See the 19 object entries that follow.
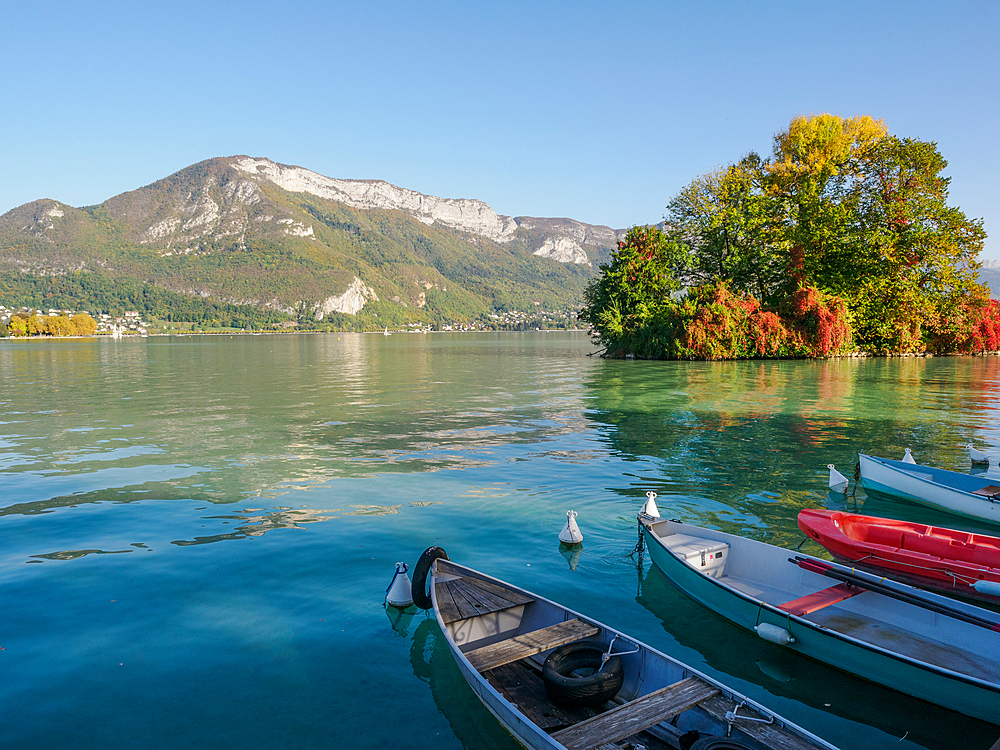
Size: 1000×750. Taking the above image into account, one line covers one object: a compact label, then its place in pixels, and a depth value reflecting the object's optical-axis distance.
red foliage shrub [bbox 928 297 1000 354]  62.75
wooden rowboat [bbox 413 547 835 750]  5.33
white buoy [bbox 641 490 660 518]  11.23
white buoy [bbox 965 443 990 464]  16.14
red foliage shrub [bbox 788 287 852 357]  59.09
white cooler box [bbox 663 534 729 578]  9.33
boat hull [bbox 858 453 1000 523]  12.45
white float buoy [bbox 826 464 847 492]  14.91
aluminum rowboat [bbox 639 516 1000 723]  6.43
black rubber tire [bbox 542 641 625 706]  6.04
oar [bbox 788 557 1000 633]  6.83
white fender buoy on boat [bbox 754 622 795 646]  7.43
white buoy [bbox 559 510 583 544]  11.56
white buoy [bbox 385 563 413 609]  9.19
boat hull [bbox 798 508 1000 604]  8.23
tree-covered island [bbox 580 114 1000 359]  58.75
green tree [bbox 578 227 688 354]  63.94
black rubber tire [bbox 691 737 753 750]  5.16
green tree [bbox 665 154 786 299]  63.75
